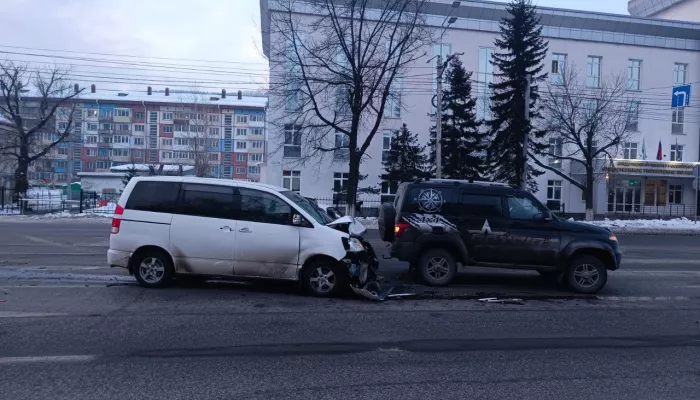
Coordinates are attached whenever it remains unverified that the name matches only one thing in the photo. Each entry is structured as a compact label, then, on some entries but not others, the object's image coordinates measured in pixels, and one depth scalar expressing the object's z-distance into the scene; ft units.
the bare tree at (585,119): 114.11
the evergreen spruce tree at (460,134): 109.91
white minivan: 29.35
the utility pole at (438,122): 84.07
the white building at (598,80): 135.03
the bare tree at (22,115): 134.92
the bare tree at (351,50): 84.69
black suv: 32.89
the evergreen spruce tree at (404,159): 115.03
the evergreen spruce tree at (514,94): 105.40
